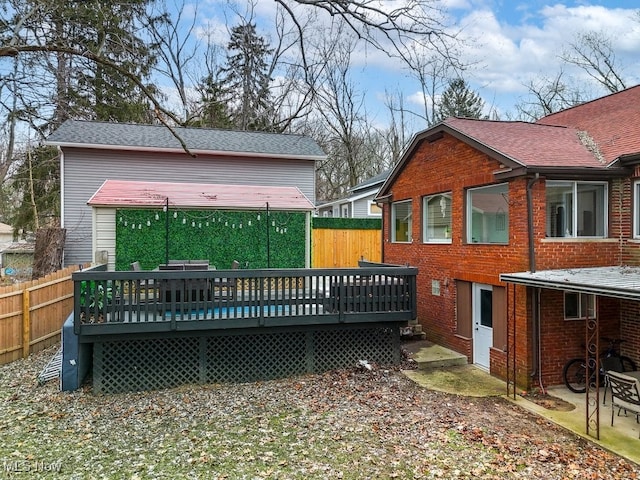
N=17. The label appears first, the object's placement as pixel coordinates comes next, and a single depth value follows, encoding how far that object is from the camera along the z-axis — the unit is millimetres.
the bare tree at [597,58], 22922
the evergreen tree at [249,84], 26000
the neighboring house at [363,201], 19766
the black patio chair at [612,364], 7629
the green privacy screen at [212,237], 11641
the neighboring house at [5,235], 37228
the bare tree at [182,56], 22250
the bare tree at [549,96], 24922
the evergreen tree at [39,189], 18406
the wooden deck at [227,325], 7348
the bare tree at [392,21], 6379
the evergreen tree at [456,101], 27922
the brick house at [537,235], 7797
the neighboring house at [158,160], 14125
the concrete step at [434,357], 9117
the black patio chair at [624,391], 6000
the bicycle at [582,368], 7895
